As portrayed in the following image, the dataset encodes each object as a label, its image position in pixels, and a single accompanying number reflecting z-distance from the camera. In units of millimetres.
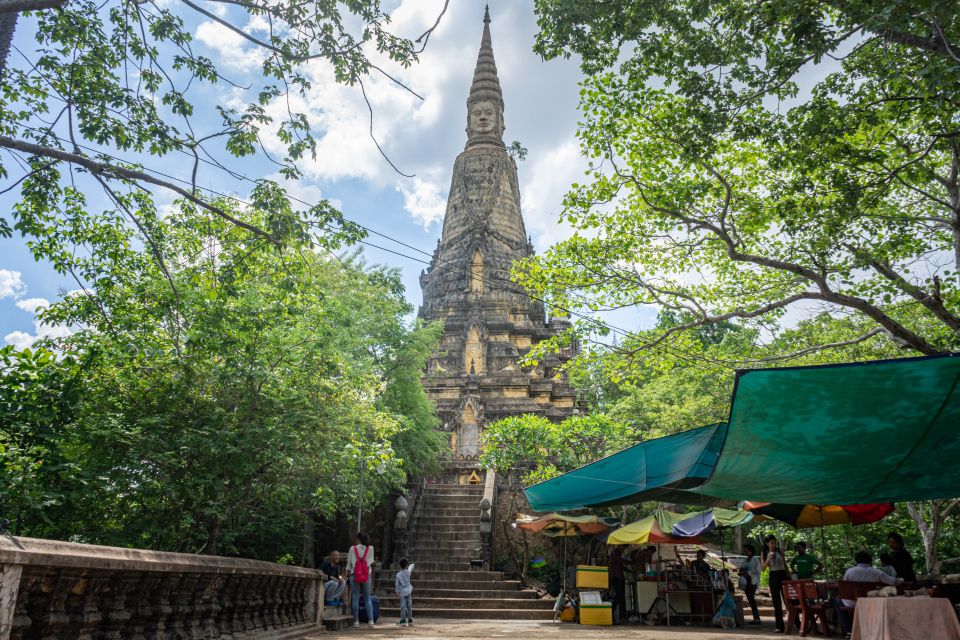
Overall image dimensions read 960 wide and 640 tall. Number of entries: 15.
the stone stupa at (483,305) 27844
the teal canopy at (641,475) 7320
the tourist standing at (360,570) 10430
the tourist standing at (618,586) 12539
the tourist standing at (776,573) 10298
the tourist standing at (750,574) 12452
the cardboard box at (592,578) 11953
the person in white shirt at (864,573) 7762
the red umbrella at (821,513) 10031
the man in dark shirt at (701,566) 12625
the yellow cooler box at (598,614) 11469
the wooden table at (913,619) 5152
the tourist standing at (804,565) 10328
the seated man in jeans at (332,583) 10438
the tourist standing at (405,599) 11016
